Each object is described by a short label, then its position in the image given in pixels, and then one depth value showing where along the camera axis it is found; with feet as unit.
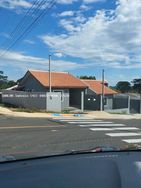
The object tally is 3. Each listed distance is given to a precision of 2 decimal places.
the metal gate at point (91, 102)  59.15
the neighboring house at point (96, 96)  59.49
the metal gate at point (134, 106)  53.24
